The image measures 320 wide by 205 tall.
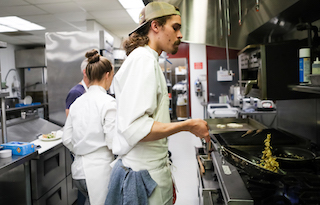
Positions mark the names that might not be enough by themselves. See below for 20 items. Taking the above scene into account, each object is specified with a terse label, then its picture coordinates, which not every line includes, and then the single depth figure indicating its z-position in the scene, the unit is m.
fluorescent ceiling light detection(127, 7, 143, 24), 5.27
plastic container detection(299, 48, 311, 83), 1.63
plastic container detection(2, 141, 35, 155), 2.08
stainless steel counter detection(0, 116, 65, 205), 1.94
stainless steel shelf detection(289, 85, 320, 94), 1.18
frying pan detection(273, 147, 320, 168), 1.20
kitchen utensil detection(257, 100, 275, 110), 3.72
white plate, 2.83
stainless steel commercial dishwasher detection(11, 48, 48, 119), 7.49
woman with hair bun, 1.87
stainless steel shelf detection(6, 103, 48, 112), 5.88
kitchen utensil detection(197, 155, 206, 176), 2.09
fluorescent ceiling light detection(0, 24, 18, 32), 5.92
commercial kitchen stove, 1.02
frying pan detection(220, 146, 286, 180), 1.02
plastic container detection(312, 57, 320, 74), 1.40
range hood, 1.99
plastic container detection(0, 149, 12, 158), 1.99
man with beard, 1.15
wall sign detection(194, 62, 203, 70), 7.90
